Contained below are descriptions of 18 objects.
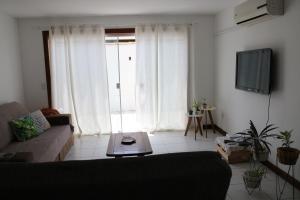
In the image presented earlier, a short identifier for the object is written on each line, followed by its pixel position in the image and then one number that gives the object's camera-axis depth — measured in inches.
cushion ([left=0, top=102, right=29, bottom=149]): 126.6
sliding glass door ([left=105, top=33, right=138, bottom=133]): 242.5
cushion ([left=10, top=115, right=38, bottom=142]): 135.2
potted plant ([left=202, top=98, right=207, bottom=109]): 193.6
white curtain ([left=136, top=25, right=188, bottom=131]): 195.5
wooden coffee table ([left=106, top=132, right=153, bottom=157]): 114.8
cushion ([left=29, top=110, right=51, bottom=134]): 149.4
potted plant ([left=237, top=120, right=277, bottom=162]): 107.1
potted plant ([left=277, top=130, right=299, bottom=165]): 94.2
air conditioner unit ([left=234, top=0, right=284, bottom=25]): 112.0
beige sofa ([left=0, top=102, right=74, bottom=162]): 119.0
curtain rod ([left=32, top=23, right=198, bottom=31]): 190.1
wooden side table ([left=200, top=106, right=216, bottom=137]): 190.5
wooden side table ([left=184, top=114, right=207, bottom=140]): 187.2
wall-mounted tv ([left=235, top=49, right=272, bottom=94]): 121.0
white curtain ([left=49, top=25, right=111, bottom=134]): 190.2
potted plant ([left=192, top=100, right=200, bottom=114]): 188.5
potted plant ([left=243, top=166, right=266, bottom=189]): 105.3
